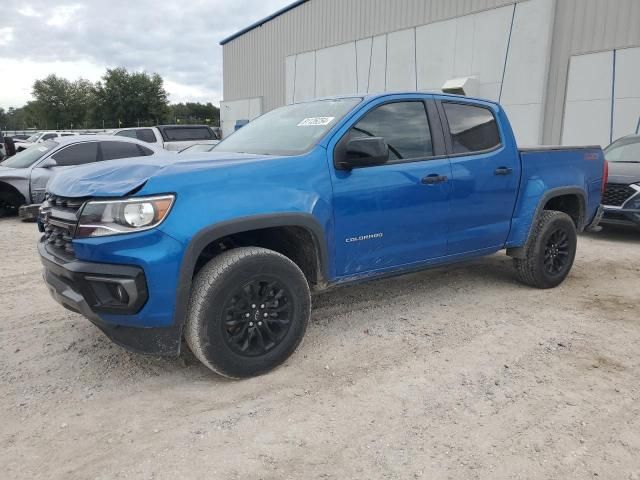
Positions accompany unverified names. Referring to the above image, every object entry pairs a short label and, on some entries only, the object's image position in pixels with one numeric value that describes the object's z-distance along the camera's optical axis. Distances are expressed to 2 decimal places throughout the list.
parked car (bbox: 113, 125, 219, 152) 14.91
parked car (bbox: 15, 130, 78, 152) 25.33
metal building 12.16
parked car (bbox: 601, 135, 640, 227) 7.80
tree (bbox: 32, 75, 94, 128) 60.59
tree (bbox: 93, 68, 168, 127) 54.19
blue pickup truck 2.87
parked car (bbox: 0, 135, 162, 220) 9.31
